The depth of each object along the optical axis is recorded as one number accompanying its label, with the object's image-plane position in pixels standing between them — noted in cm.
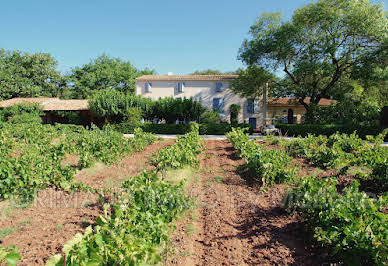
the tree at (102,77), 3500
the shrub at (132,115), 2230
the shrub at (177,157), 634
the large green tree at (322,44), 1769
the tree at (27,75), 3191
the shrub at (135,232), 213
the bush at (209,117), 2361
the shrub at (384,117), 1632
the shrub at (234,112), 2632
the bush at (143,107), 2284
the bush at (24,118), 1995
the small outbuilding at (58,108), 2657
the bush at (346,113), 1744
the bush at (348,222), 239
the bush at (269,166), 530
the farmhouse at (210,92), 2962
